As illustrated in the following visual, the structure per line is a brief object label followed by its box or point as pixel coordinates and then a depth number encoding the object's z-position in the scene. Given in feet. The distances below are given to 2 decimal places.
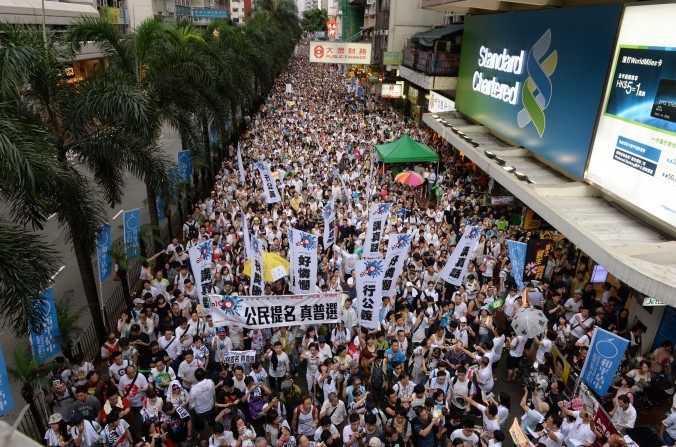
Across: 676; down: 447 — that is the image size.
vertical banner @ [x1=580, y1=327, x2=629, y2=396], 24.23
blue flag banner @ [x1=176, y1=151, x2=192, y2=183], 54.80
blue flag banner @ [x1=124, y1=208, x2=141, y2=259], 37.50
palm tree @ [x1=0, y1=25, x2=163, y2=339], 26.33
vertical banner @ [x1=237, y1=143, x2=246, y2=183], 54.85
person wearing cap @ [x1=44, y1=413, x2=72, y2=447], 21.02
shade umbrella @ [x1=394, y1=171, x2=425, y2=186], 58.29
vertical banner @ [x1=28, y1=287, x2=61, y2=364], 26.94
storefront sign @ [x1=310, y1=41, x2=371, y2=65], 97.14
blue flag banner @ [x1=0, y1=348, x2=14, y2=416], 22.58
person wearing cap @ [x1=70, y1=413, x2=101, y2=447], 21.02
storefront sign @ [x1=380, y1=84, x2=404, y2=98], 105.29
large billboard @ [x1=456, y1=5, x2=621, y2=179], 38.65
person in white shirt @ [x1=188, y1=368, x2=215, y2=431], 23.86
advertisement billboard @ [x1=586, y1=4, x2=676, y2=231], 30.53
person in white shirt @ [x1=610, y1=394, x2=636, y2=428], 22.61
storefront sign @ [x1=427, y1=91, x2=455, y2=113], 81.13
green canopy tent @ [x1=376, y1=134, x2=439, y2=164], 64.18
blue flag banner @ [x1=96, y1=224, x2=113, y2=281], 33.32
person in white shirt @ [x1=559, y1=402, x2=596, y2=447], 21.47
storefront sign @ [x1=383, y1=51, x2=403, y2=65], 105.70
